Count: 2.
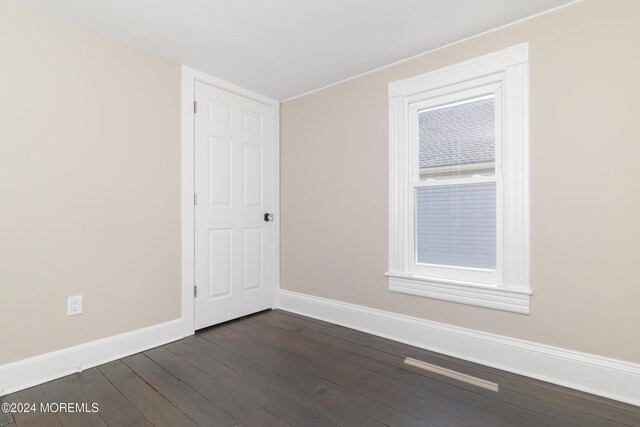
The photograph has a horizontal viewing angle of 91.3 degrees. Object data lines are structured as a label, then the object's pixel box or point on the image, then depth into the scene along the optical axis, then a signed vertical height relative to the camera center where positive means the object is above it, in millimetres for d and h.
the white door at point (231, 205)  2873 +68
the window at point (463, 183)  2135 +221
